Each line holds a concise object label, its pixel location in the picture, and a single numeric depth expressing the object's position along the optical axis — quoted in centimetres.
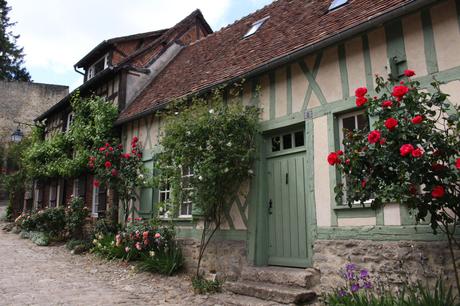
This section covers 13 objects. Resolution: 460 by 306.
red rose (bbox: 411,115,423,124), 329
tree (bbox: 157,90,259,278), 590
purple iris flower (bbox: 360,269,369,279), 420
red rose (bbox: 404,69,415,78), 369
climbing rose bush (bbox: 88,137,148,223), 865
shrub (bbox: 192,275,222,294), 564
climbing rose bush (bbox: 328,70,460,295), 336
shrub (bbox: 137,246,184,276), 672
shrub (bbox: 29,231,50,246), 1055
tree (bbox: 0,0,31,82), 2795
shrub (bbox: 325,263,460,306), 366
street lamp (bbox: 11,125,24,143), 1447
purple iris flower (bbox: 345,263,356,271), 445
